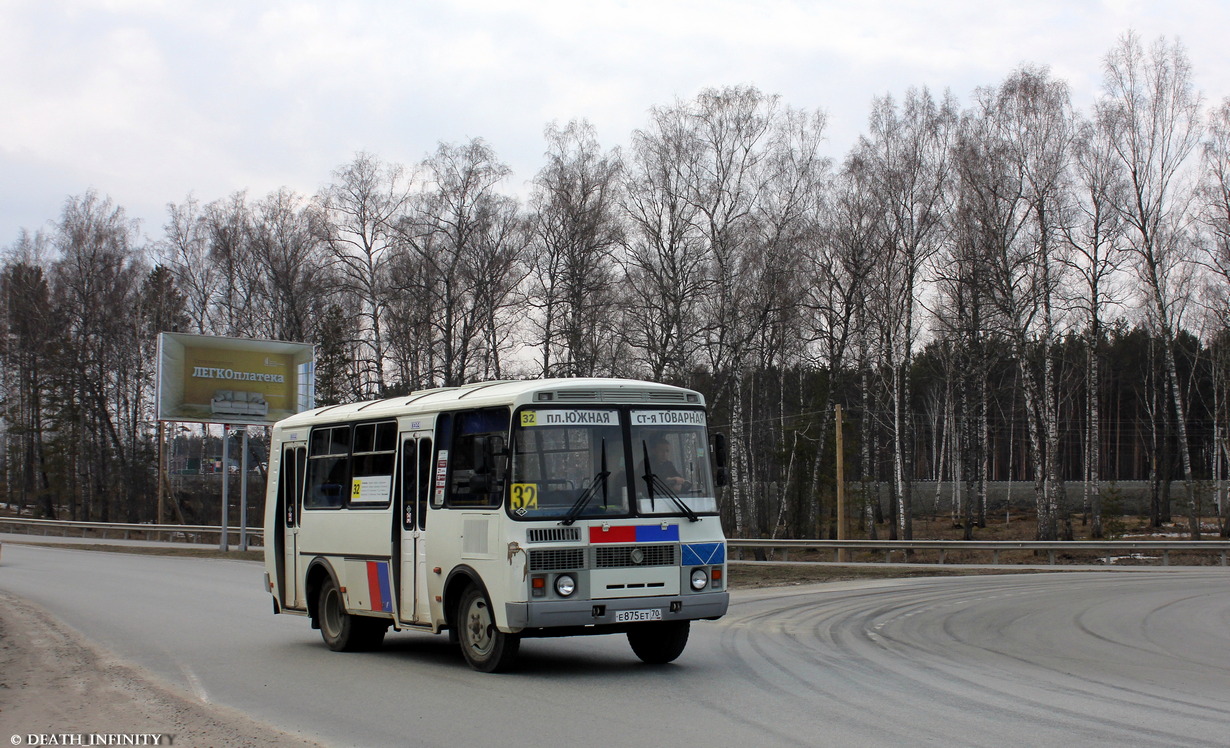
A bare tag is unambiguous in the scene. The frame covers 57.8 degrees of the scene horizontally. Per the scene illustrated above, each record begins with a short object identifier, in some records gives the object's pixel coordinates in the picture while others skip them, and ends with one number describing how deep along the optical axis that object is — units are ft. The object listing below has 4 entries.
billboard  129.29
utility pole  123.13
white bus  33.45
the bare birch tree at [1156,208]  134.51
